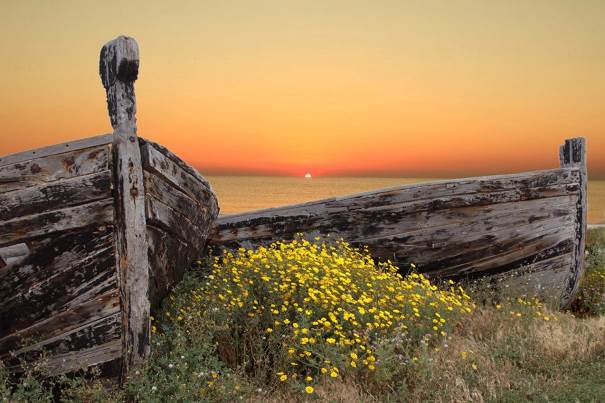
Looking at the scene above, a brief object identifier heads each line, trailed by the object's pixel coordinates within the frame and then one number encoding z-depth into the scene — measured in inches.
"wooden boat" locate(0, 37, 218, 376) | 168.1
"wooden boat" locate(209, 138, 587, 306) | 296.0
